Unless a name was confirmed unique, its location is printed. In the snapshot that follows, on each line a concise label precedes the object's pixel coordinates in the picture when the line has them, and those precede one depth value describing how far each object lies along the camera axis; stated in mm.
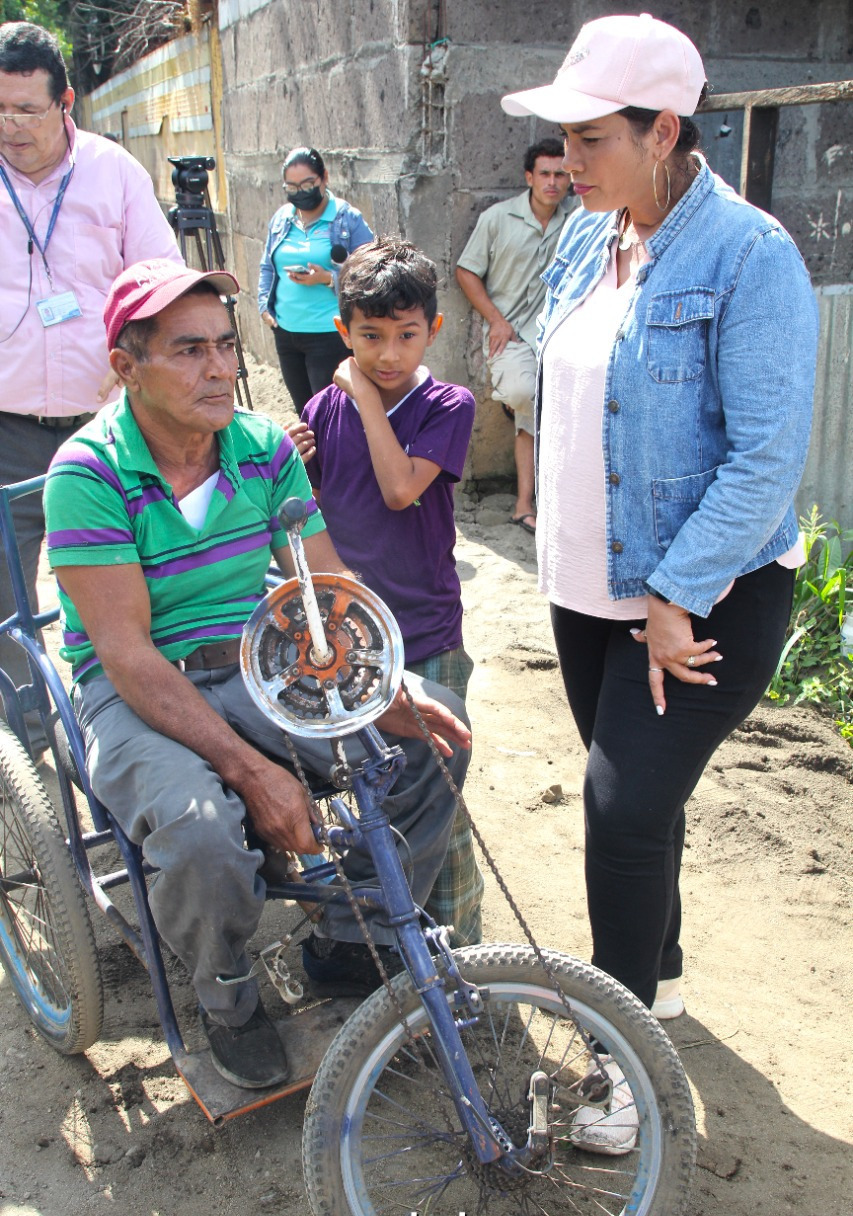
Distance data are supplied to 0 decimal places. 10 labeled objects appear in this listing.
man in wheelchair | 2062
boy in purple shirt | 2586
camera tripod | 6047
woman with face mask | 5617
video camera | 6062
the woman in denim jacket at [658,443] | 1891
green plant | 4035
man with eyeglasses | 3191
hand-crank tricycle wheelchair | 1787
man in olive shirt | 5375
